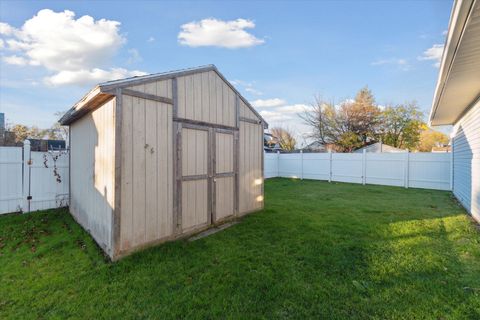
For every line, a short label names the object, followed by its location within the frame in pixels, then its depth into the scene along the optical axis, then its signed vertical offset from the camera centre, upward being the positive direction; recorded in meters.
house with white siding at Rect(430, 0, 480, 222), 2.51 +1.39
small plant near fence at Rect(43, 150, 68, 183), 5.52 -0.05
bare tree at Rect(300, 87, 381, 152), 21.55 +3.44
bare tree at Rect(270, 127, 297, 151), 29.83 +2.64
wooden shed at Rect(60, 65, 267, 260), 3.40 -0.02
